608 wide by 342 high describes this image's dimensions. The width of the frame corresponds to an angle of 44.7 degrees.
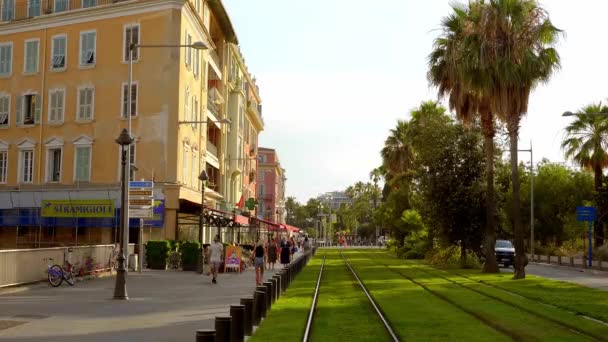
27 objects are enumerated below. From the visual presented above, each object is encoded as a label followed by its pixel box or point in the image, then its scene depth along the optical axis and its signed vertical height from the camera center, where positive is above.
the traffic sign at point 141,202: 27.20 +1.10
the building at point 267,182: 128.50 +8.91
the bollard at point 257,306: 15.22 -1.54
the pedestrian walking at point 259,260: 26.59 -0.97
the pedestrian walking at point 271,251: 39.22 -0.96
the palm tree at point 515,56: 31.97 +7.85
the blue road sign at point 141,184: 27.42 +1.77
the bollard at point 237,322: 12.09 -1.47
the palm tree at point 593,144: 50.34 +6.45
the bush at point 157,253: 36.47 -1.03
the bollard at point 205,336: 9.30 -1.30
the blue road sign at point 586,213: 44.59 +1.44
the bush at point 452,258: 41.38 -1.35
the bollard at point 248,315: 13.54 -1.53
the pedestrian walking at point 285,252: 35.72 -0.90
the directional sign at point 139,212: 26.97 +0.72
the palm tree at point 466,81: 32.91 +7.21
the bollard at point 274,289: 19.11 -1.46
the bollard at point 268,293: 17.41 -1.44
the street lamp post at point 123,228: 20.59 +0.11
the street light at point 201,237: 34.28 -0.21
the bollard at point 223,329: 10.64 -1.38
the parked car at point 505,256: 45.65 -1.24
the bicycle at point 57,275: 24.16 -1.47
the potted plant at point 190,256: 36.22 -1.16
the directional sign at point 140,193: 27.36 +1.43
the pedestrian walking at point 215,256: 27.70 -0.88
